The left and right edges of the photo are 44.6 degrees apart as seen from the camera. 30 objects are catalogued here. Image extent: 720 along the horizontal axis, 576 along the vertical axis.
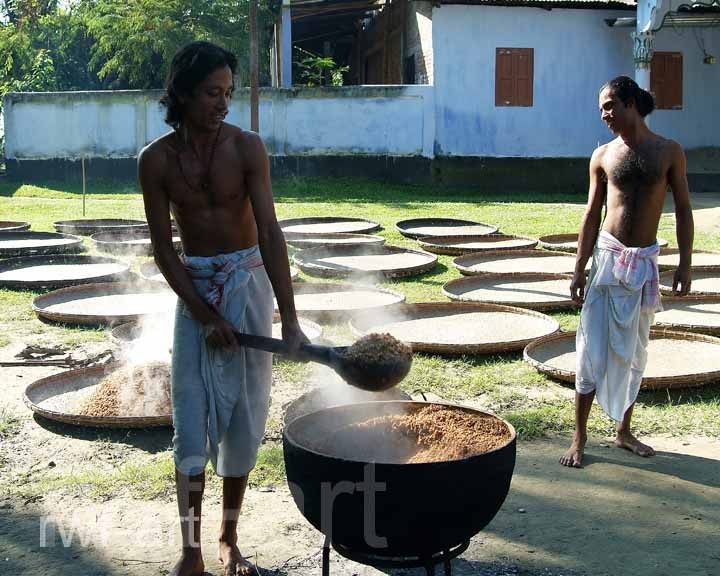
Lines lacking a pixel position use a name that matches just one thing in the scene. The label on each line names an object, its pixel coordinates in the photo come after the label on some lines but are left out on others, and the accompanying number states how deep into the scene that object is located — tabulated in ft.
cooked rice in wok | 9.51
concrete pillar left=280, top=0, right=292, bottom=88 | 58.29
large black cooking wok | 8.05
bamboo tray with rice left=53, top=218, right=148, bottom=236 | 34.78
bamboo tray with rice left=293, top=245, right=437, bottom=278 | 27.27
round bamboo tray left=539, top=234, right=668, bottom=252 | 31.27
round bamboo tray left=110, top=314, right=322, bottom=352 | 18.58
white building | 55.26
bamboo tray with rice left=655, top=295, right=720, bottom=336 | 19.86
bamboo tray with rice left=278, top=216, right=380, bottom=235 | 36.02
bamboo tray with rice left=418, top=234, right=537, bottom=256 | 31.55
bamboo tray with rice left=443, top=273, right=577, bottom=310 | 23.03
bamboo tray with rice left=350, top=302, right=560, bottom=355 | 18.72
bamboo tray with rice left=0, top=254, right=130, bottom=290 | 26.35
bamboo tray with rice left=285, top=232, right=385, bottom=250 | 31.48
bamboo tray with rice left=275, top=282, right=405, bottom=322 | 21.79
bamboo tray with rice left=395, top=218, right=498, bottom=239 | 35.27
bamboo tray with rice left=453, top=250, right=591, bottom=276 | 27.68
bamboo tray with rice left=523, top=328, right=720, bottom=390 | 15.89
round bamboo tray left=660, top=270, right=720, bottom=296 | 23.50
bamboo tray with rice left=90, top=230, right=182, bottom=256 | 32.07
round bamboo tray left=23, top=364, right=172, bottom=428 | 14.32
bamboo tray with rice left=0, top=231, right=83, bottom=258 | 30.96
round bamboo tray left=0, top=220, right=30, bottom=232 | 35.23
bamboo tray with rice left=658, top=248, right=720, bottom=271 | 27.04
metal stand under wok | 8.55
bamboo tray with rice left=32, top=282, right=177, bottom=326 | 21.74
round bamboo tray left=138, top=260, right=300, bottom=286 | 25.94
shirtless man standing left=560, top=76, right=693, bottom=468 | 12.91
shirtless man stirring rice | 9.51
